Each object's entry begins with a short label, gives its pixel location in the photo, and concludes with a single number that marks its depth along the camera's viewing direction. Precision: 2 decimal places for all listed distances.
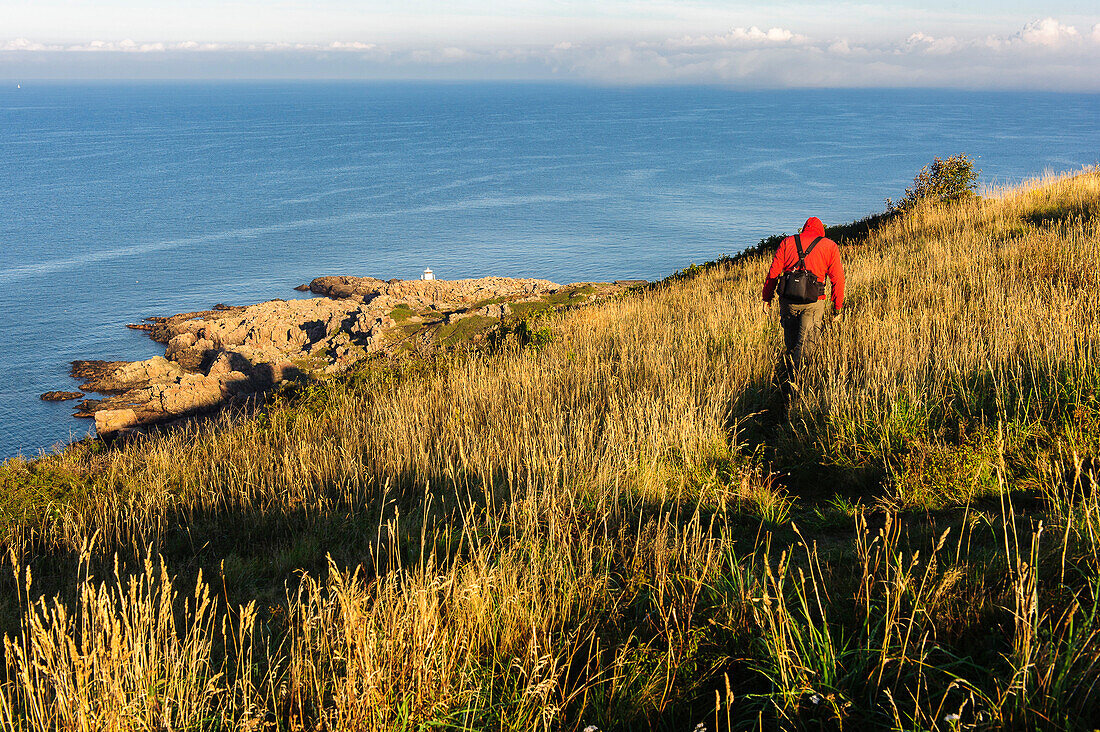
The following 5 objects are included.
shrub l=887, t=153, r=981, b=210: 16.92
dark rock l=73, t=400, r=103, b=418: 28.39
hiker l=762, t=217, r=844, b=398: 6.89
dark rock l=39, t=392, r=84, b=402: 30.03
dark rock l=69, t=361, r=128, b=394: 31.55
